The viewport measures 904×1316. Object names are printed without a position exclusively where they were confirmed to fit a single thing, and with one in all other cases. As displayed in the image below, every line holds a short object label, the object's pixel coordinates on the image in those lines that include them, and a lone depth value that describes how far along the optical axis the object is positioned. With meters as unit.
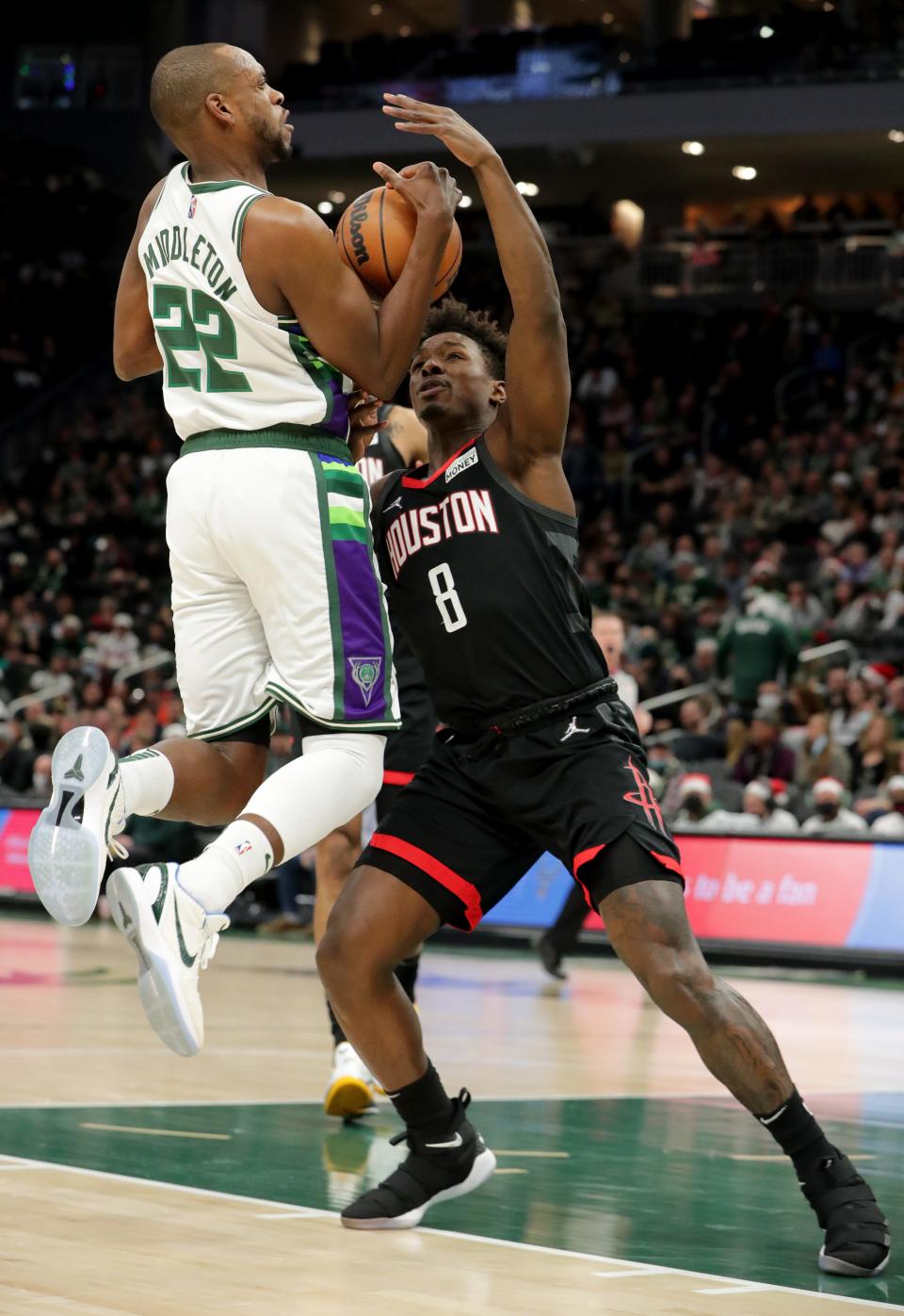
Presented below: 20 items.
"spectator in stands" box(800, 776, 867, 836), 12.86
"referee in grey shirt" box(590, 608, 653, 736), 9.86
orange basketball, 4.23
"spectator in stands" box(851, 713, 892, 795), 13.95
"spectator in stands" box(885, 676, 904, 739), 14.89
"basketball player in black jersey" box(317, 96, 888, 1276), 4.18
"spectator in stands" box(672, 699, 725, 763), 15.30
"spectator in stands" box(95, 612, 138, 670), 21.14
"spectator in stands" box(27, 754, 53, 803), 16.81
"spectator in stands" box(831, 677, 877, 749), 14.87
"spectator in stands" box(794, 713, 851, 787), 14.04
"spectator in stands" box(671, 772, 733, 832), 13.43
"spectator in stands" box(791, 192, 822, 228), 25.86
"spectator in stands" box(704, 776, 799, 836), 13.12
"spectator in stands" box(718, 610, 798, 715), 15.73
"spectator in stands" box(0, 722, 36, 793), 17.23
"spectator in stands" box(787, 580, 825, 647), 17.25
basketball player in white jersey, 4.06
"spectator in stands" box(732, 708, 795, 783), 14.43
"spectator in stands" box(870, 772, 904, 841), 12.28
